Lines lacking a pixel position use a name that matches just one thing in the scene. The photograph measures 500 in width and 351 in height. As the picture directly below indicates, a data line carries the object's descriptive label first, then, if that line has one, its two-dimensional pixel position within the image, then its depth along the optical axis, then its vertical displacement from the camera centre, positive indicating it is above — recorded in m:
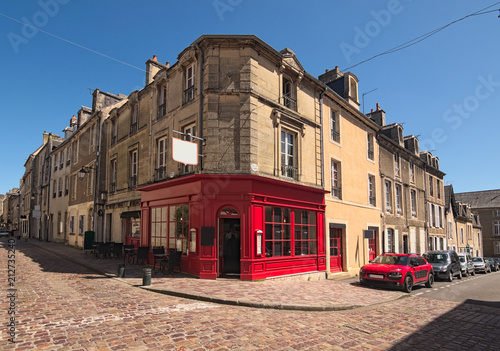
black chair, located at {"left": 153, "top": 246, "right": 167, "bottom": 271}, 12.33 -1.56
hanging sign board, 10.14 +1.99
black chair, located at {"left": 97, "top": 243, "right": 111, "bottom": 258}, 15.39 -1.70
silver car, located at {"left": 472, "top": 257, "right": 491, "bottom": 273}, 23.06 -3.78
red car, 11.05 -2.10
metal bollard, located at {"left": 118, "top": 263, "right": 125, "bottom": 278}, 10.73 -1.95
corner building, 10.85 +1.63
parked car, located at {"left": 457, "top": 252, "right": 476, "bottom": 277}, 18.82 -3.10
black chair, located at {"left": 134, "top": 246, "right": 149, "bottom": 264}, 13.27 -1.63
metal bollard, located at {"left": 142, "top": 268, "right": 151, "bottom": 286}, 9.22 -1.85
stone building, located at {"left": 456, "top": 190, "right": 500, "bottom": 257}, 51.25 -1.01
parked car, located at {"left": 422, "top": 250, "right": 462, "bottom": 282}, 15.79 -2.59
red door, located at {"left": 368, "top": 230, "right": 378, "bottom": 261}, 18.02 -1.94
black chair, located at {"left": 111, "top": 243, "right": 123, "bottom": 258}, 15.32 -1.72
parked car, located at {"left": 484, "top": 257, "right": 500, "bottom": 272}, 26.21 -4.28
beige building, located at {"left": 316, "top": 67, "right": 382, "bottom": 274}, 14.98 +1.86
